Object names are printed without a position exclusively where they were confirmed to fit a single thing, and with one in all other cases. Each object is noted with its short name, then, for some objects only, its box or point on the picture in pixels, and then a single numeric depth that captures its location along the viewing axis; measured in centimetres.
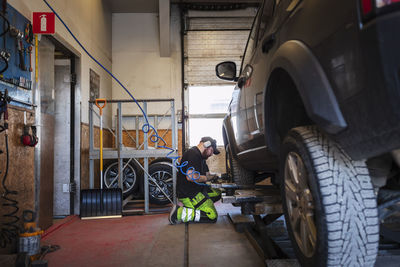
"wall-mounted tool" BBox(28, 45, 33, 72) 327
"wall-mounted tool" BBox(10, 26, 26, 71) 293
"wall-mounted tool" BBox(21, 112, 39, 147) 306
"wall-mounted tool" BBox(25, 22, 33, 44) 319
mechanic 375
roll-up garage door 787
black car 83
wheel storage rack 466
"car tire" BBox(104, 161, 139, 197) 549
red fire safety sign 330
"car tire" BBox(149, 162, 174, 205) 509
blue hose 381
